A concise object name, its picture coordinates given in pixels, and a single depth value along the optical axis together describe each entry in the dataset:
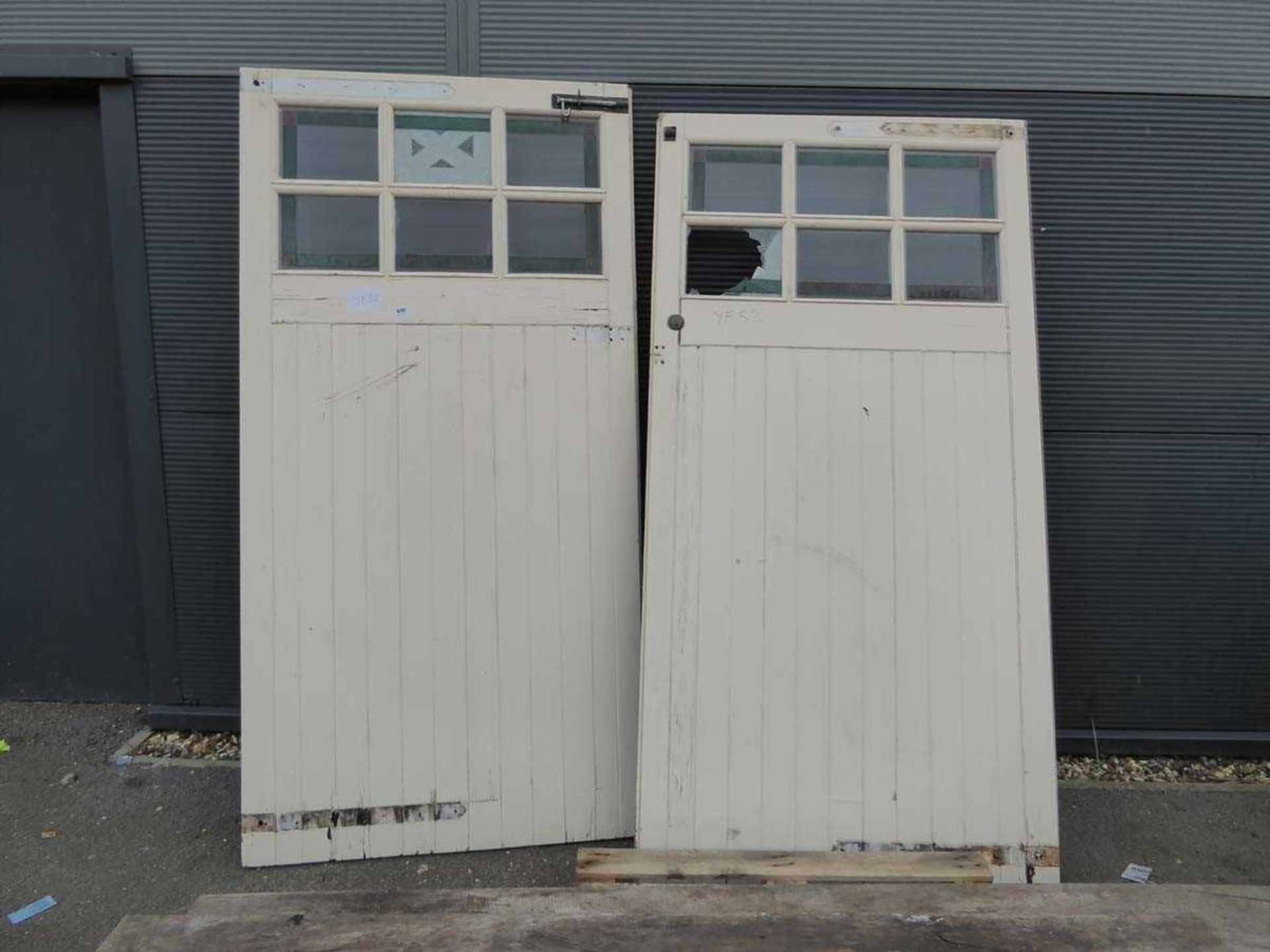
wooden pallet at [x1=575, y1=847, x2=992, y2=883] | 1.93
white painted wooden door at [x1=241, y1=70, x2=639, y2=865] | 2.20
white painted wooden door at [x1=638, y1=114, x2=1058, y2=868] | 2.12
